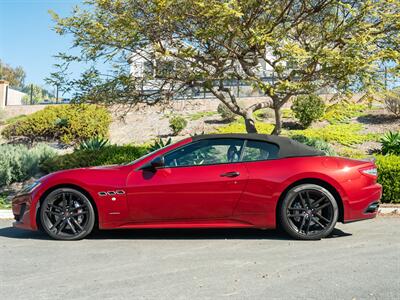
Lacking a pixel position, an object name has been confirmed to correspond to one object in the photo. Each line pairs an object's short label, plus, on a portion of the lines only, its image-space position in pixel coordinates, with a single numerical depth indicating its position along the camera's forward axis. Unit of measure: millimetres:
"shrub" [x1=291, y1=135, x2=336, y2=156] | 10680
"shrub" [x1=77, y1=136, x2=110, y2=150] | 12250
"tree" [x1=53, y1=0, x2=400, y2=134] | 7520
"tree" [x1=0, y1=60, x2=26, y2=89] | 57550
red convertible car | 5684
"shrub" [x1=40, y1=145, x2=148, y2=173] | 10609
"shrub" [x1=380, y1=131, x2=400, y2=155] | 12419
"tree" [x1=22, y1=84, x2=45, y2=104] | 28453
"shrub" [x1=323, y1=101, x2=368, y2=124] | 18141
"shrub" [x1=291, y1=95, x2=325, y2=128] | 16703
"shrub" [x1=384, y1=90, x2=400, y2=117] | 17016
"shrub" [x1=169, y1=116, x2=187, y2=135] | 17288
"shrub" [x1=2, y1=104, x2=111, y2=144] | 19062
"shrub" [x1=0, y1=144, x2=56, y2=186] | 10805
